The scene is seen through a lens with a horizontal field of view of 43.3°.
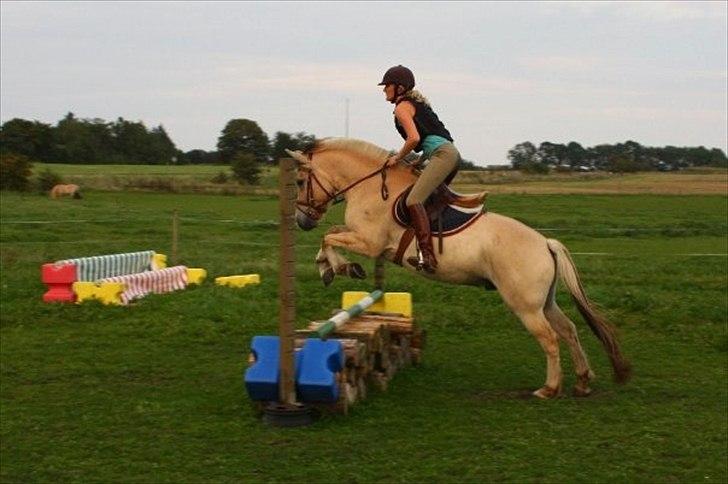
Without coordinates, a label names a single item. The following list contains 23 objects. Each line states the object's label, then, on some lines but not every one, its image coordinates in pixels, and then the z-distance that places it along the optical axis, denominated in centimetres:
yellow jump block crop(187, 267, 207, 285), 1412
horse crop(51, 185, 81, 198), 3719
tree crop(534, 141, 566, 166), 4900
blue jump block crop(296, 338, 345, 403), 674
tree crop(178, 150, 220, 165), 5806
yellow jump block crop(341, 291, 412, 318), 964
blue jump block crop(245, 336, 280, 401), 676
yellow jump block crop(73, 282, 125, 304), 1220
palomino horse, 751
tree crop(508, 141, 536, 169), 4809
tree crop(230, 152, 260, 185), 2788
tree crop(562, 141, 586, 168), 5369
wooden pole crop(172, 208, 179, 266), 1559
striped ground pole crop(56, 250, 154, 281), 1269
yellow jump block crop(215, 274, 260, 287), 1360
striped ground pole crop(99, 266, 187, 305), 1270
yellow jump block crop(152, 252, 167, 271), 1459
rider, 739
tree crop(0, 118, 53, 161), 5672
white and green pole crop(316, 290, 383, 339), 716
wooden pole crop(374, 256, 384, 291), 889
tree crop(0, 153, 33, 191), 3959
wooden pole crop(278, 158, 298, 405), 666
